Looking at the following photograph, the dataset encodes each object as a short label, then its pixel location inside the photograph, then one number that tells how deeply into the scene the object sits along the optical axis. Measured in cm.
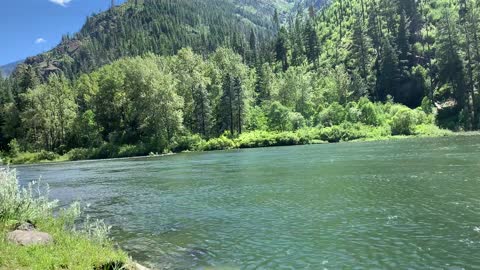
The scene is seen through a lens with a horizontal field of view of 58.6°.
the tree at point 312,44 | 15838
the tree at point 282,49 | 16689
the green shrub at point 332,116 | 10969
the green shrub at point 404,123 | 9588
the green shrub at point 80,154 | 9962
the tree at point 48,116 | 10825
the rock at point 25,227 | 1477
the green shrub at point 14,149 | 10256
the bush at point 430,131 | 9206
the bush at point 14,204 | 1512
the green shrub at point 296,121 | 10931
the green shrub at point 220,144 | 9975
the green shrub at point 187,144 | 9831
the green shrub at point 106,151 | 9869
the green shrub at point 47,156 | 10119
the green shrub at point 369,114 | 10581
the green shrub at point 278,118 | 10969
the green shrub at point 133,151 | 9662
